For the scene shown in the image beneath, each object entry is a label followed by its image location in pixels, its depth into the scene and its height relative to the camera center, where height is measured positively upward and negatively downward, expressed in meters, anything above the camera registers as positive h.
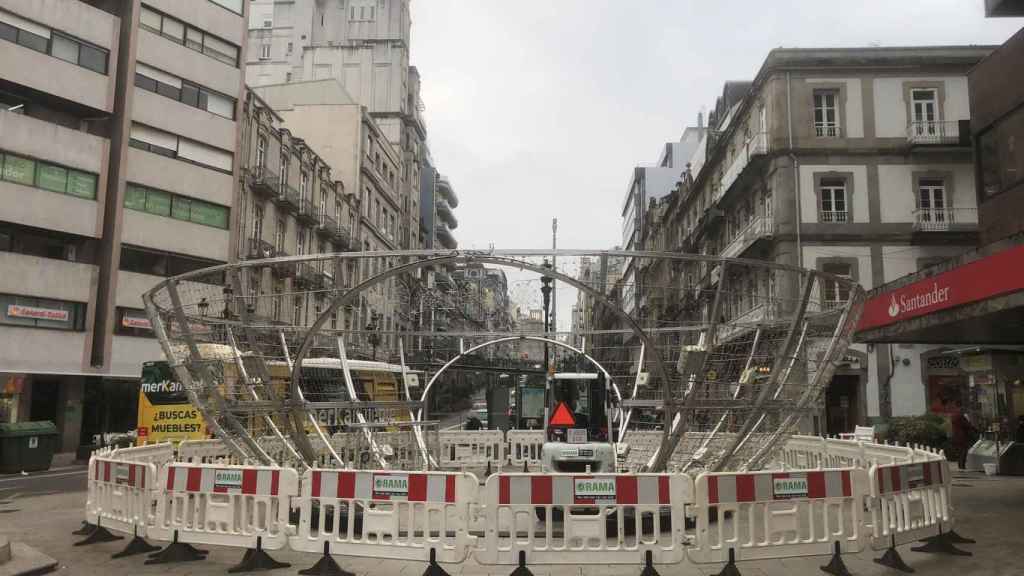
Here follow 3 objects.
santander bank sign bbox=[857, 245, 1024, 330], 11.78 +1.84
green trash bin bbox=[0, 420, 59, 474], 20.88 -1.59
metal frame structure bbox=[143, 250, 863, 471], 9.70 +0.59
